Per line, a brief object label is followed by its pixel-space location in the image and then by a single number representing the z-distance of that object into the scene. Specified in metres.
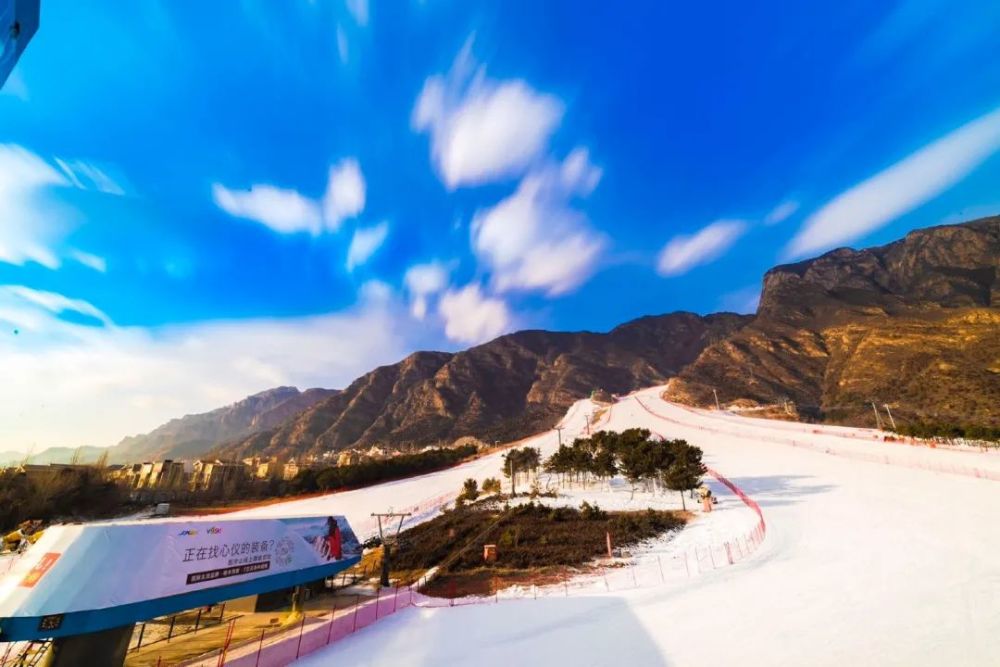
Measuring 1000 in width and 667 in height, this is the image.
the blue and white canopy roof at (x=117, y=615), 9.90
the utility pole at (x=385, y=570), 23.16
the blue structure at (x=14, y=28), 3.26
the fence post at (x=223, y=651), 12.02
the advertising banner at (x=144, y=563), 10.54
